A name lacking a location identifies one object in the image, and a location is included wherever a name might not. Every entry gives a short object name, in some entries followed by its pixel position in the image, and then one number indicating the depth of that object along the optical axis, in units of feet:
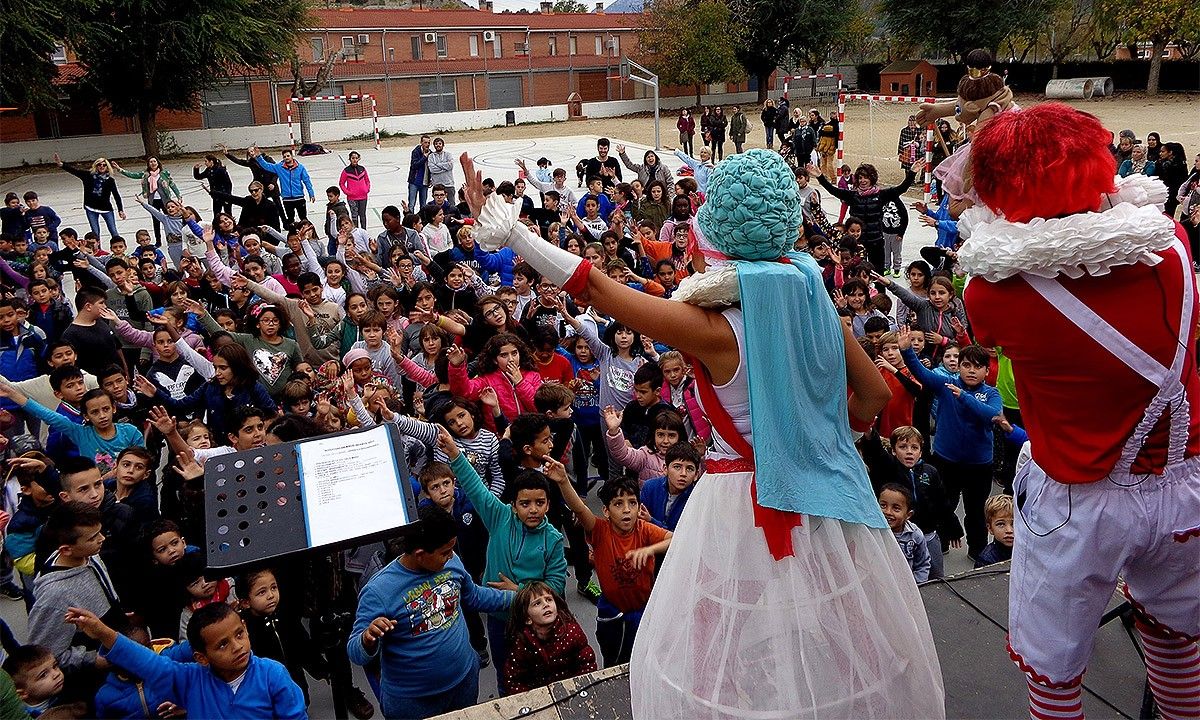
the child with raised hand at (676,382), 17.71
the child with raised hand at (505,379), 18.20
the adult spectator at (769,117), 79.27
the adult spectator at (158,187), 45.37
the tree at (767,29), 135.23
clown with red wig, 6.33
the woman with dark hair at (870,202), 32.91
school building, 119.14
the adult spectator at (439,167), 52.37
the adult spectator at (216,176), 48.93
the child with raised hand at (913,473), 15.11
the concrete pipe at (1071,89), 115.34
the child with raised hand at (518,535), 12.76
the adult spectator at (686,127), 78.84
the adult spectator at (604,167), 44.88
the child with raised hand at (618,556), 12.41
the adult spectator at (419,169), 52.37
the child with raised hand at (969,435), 16.20
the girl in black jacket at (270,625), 11.80
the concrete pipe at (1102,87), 114.93
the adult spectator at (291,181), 48.11
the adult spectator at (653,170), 43.91
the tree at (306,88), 110.11
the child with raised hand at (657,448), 15.51
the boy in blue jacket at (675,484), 13.85
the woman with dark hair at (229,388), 18.57
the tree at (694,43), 130.62
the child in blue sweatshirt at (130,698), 9.98
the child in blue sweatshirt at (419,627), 10.95
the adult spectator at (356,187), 49.62
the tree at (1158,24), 100.73
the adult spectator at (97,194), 45.96
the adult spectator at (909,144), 49.95
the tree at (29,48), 77.05
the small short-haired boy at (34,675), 9.89
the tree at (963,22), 123.75
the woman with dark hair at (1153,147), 41.24
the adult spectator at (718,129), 73.92
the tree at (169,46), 87.04
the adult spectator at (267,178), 45.62
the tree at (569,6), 209.97
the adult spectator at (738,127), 74.90
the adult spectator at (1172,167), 38.73
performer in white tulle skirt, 7.09
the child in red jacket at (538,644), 11.48
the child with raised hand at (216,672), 9.78
